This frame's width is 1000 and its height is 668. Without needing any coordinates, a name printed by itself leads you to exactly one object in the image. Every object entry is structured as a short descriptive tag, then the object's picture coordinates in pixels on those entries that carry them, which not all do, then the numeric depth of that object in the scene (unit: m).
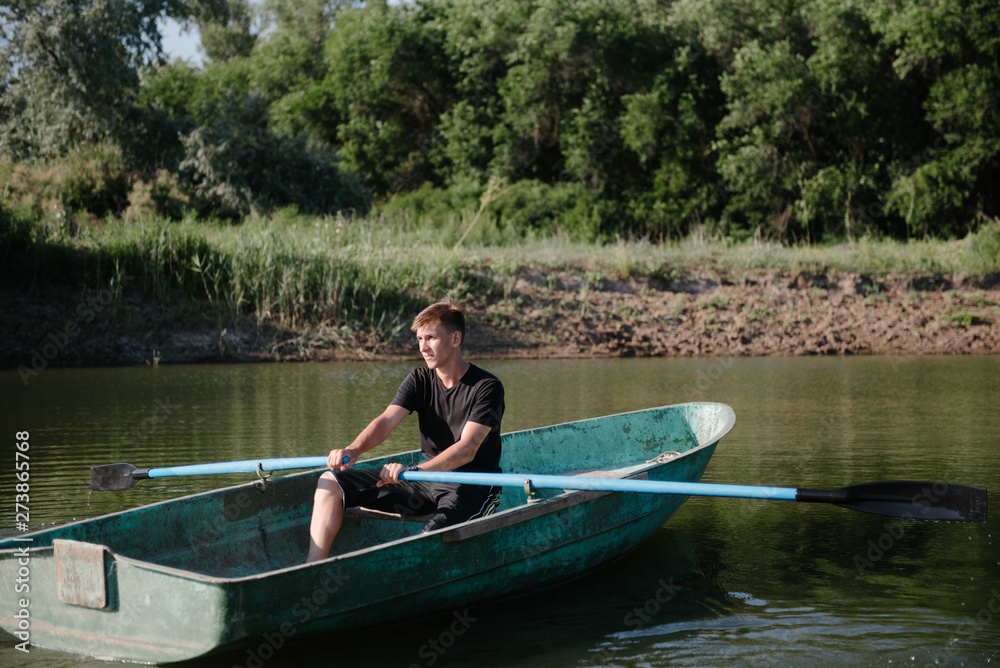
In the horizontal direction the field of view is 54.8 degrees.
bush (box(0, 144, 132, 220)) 17.41
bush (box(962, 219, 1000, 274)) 17.30
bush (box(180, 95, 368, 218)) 20.66
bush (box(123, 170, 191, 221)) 18.17
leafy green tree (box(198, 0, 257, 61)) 42.12
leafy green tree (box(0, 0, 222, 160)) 18.80
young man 4.65
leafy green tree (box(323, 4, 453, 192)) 28.95
